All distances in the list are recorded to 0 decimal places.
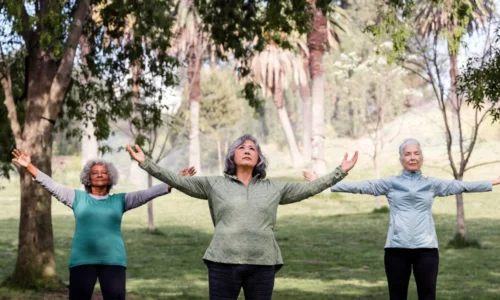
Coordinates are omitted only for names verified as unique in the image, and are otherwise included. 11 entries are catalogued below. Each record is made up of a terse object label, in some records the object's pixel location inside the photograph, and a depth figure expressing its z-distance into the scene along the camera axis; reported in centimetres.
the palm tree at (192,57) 3577
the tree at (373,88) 3756
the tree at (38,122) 1379
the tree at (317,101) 3962
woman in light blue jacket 714
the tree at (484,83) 996
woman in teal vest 662
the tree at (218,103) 6106
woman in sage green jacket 545
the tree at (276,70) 5428
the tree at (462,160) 2247
